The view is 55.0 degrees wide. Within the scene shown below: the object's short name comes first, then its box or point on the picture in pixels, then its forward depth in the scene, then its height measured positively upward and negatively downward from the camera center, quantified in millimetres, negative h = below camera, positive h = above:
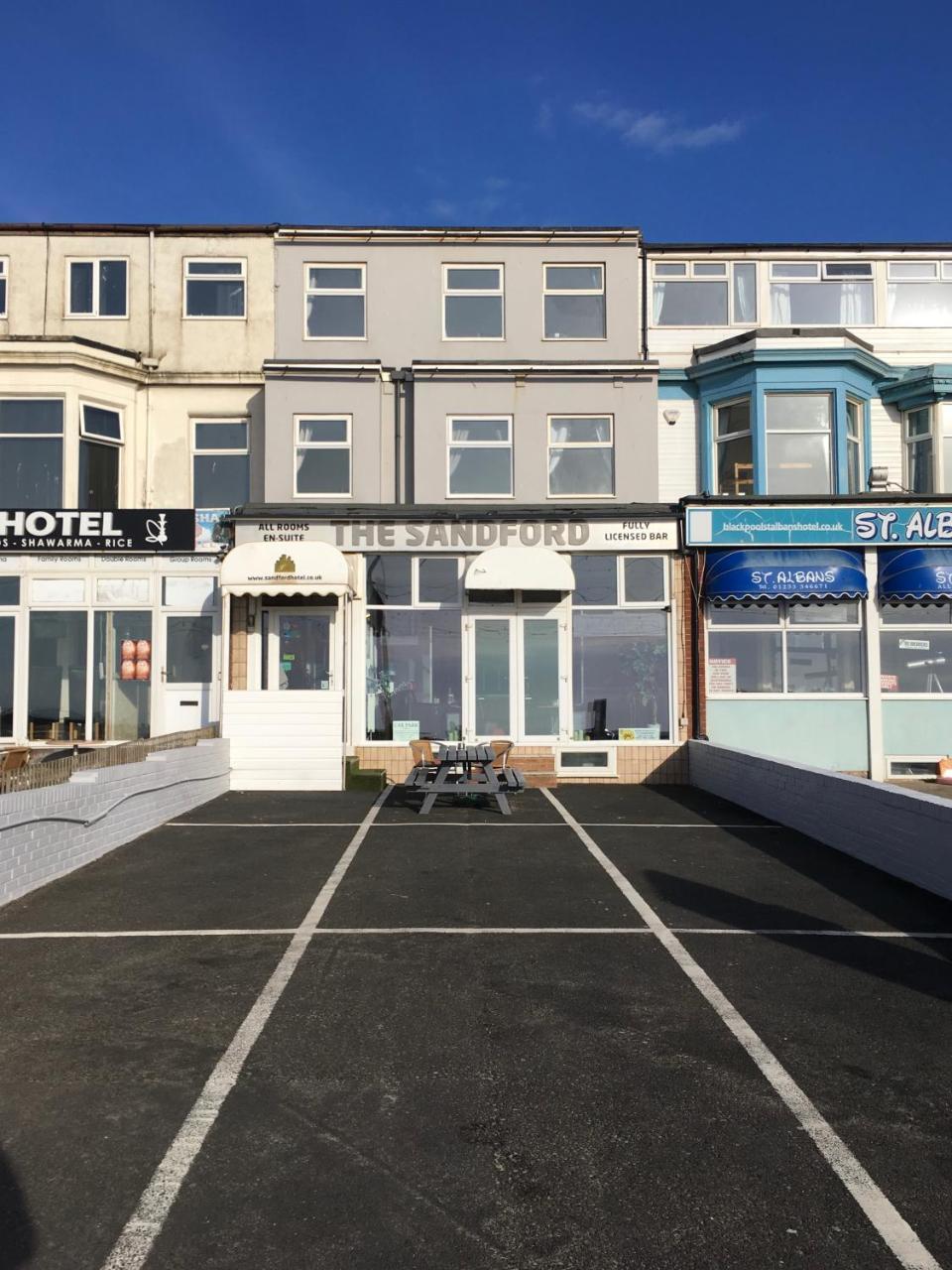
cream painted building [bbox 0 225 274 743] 16094 +4193
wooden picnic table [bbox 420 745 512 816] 12102 -1327
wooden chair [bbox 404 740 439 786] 12594 -1122
